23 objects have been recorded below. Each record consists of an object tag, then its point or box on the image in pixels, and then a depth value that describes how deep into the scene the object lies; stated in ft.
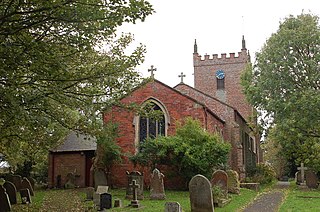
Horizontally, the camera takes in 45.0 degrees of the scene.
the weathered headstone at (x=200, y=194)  38.81
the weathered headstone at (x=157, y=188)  54.95
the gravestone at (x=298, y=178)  92.07
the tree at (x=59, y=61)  26.25
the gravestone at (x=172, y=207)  31.42
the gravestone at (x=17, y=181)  70.54
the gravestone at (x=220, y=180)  56.53
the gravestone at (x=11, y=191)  50.67
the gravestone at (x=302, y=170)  85.35
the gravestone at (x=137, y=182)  55.83
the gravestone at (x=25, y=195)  52.70
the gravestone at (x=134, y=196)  46.28
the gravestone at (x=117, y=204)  46.60
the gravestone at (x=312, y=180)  76.69
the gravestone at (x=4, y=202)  42.11
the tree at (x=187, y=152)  65.72
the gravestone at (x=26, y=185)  63.03
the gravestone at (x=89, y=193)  53.62
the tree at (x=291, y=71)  74.23
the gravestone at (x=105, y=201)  43.91
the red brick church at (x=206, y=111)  78.18
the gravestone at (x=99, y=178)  73.51
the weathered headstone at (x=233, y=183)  66.13
